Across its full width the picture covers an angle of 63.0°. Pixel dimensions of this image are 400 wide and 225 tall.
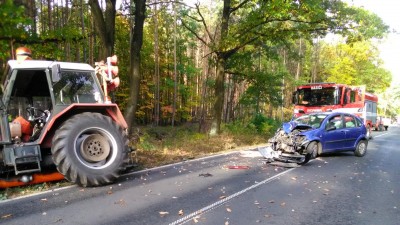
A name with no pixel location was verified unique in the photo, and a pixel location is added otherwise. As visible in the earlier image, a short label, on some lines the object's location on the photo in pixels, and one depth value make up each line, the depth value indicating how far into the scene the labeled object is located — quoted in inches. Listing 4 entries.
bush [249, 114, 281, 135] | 790.8
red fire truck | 680.4
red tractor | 245.1
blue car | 402.6
